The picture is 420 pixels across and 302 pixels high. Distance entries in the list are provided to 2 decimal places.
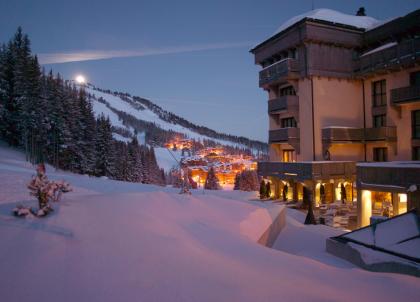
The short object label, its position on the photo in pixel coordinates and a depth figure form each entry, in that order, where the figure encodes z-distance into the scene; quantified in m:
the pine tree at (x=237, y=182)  76.32
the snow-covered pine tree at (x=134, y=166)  57.60
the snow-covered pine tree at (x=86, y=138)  42.84
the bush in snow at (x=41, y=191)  7.86
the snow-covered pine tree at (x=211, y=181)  75.20
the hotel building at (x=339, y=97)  23.67
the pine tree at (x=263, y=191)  31.41
